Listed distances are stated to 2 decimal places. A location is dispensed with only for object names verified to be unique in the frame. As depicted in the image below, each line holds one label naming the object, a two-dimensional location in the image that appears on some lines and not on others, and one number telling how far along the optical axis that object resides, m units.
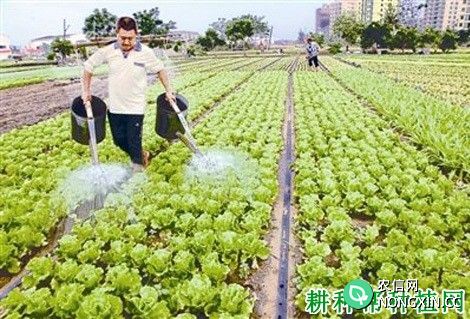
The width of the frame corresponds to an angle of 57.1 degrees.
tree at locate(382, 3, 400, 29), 62.97
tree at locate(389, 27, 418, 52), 51.72
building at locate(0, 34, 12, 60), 84.56
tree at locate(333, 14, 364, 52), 64.81
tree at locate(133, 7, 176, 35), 62.75
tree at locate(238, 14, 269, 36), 112.44
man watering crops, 4.66
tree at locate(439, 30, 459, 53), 50.00
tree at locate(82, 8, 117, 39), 61.84
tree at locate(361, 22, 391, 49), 54.50
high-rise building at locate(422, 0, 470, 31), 142.38
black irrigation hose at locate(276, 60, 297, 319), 3.27
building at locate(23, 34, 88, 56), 98.54
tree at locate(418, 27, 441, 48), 52.66
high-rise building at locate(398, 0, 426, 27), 94.47
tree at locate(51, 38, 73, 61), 37.34
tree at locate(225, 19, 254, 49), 69.62
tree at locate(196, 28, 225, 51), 67.69
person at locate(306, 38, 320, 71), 21.52
